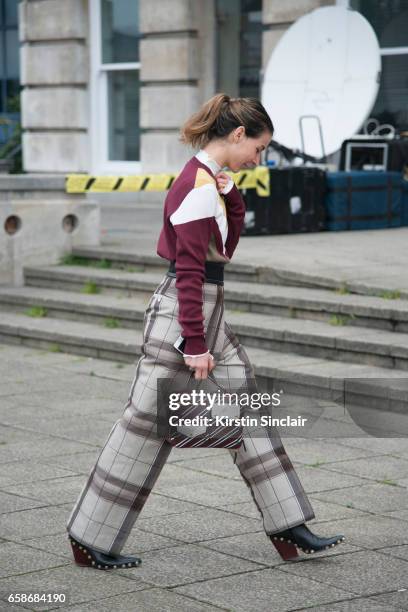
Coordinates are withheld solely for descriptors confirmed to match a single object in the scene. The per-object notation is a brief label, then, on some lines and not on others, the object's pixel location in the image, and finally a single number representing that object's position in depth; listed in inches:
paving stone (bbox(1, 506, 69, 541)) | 339.6
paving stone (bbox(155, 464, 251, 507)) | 378.2
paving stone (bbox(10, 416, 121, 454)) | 467.1
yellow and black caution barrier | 824.4
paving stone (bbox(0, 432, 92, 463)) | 438.8
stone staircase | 547.0
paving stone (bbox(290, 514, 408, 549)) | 332.3
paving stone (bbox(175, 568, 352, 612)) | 281.8
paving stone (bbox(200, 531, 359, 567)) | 317.4
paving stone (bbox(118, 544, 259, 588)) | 301.1
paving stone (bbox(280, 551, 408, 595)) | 294.7
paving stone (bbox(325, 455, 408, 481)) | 411.5
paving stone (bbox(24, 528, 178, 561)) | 324.3
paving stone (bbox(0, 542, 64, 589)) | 306.5
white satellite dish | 1059.8
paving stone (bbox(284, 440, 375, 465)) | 436.6
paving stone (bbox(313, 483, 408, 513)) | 371.7
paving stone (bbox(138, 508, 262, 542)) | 339.4
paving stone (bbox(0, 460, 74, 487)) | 404.1
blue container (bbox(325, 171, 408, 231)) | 915.7
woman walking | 287.9
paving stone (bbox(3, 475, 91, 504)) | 379.5
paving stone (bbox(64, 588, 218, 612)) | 278.4
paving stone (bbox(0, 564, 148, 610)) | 288.9
